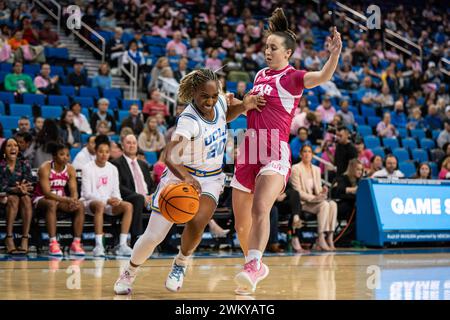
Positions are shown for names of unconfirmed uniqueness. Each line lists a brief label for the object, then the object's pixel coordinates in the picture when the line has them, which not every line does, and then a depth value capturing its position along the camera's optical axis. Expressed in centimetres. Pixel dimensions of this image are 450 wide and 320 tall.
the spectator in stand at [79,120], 1212
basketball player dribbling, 546
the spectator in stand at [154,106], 1331
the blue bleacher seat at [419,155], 1576
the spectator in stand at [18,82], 1277
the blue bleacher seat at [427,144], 1656
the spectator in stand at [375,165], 1288
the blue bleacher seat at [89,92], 1366
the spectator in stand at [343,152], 1218
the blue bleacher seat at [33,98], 1269
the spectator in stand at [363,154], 1342
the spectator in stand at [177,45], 1630
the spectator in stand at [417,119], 1769
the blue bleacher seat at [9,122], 1171
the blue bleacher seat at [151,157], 1197
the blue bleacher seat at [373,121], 1708
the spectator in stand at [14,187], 927
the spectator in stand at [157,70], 1452
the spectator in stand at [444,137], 1622
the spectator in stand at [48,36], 1478
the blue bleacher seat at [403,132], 1695
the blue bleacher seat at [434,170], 1507
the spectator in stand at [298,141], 1233
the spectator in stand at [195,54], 1642
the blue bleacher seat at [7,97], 1259
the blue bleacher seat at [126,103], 1384
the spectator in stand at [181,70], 1485
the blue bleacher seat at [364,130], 1622
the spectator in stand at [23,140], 1000
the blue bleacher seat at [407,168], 1471
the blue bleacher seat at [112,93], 1405
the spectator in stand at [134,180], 989
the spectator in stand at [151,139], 1189
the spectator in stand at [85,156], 1051
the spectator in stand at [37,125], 1089
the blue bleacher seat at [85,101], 1327
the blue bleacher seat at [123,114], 1325
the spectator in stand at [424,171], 1275
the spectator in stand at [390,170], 1245
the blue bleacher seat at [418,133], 1711
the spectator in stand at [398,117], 1742
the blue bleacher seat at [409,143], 1627
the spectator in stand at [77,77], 1377
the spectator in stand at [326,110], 1539
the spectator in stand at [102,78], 1415
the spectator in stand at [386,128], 1612
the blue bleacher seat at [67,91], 1352
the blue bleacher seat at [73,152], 1138
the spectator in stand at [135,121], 1228
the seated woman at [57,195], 940
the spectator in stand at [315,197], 1113
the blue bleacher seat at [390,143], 1581
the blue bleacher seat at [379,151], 1491
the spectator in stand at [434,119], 1769
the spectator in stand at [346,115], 1570
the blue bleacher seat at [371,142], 1547
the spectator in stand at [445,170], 1314
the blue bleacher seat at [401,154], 1542
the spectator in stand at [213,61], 1591
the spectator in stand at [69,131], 1134
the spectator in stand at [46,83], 1312
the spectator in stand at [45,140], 1027
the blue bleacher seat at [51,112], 1231
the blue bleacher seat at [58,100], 1295
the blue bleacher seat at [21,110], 1219
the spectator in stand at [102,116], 1240
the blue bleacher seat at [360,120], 1691
